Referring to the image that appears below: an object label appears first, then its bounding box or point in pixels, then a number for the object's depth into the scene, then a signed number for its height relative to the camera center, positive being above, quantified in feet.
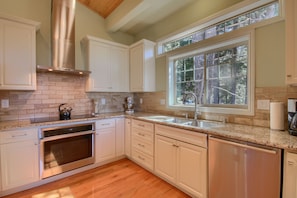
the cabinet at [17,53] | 6.89 +2.11
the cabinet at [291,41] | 4.29 +1.63
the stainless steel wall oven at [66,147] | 7.24 -2.58
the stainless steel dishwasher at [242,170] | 4.04 -2.17
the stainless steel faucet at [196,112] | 7.91 -0.75
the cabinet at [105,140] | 8.93 -2.61
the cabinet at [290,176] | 3.74 -1.96
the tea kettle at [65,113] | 8.51 -0.89
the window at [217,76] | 6.77 +1.19
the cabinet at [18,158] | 6.32 -2.63
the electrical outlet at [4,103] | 7.64 -0.27
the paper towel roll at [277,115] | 5.20 -0.59
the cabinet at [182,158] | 5.72 -2.60
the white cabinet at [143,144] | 8.08 -2.63
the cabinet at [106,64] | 9.78 +2.30
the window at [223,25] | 6.07 +3.60
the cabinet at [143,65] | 10.36 +2.27
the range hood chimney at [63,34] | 8.53 +3.65
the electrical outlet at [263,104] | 5.87 -0.25
